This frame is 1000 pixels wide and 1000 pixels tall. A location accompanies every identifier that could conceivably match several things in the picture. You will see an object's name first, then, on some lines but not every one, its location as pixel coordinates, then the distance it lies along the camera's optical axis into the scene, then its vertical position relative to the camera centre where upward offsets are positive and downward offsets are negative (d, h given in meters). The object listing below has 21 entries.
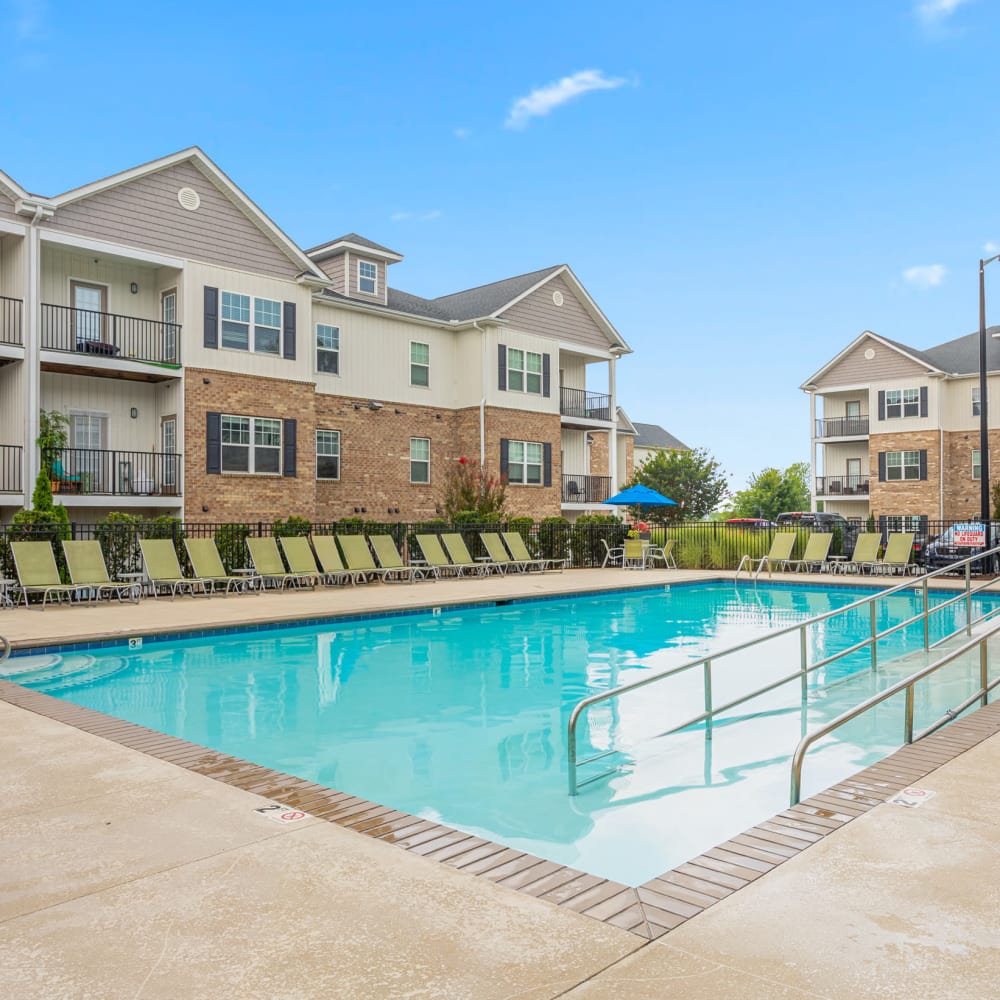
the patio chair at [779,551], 20.47 -0.96
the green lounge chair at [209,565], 15.30 -0.89
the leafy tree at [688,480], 47.53 +1.63
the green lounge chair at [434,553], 18.80 -0.87
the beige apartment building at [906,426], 34.09 +3.27
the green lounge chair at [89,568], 13.70 -0.84
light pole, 19.05 +1.99
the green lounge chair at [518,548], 20.63 -0.85
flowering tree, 22.77 +0.44
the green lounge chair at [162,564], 14.66 -0.84
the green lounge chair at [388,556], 17.97 -0.88
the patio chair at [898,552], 19.14 -0.93
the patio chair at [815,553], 20.34 -1.00
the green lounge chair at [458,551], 19.35 -0.86
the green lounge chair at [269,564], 16.05 -0.92
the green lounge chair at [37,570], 13.15 -0.83
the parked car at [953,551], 19.10 -0.93
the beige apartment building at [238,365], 17.45 +3.43
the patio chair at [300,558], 16.41 -0.83
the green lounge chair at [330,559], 16.78 -0.88
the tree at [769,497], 62.00 +0.92
